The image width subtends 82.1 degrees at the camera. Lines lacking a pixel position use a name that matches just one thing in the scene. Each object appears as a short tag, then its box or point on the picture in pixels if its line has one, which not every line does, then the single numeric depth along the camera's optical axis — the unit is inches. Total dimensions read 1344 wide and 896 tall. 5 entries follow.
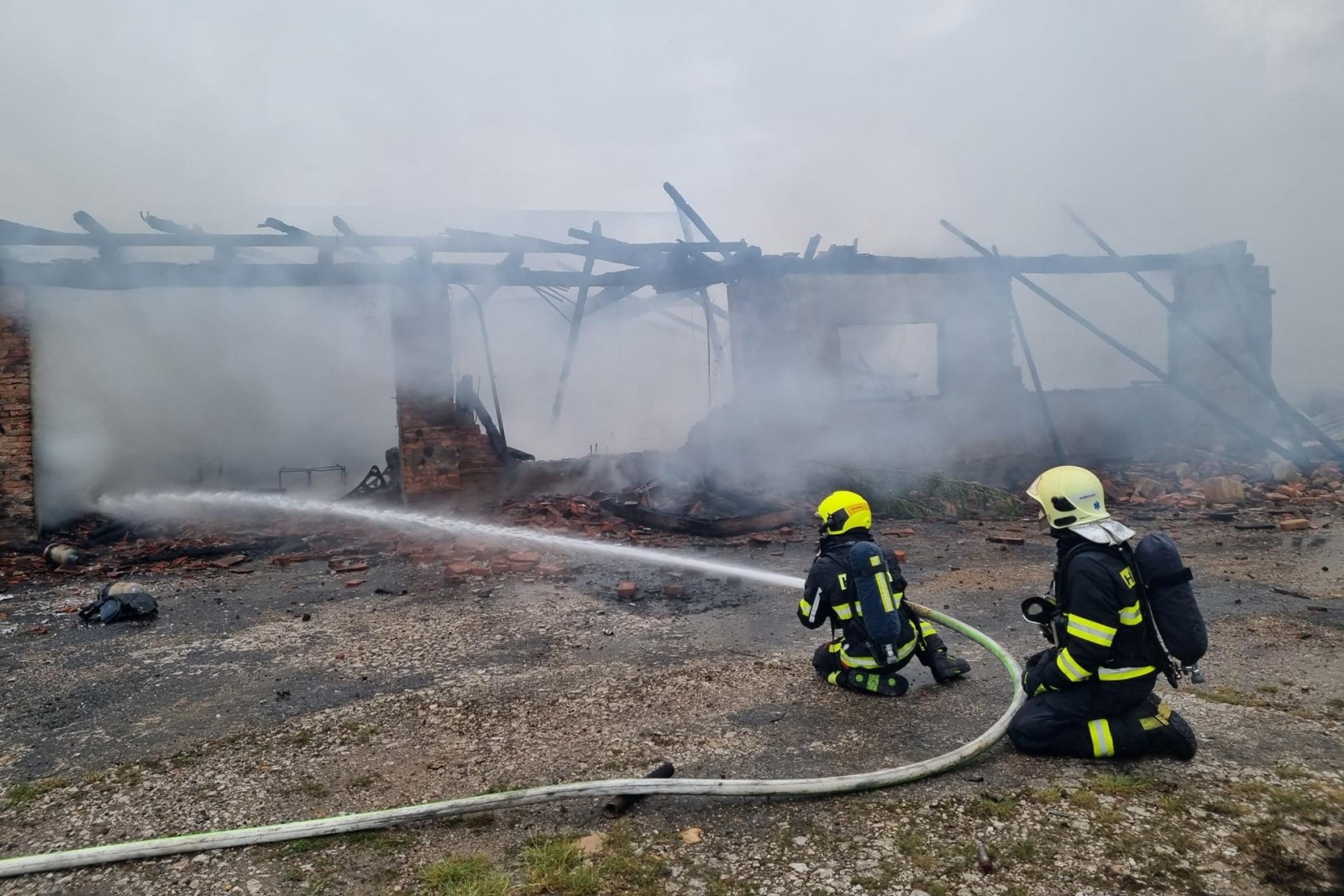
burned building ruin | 393.7
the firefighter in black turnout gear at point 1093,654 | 120.7
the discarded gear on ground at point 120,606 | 250.5
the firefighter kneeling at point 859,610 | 155.4
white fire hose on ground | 107.0
